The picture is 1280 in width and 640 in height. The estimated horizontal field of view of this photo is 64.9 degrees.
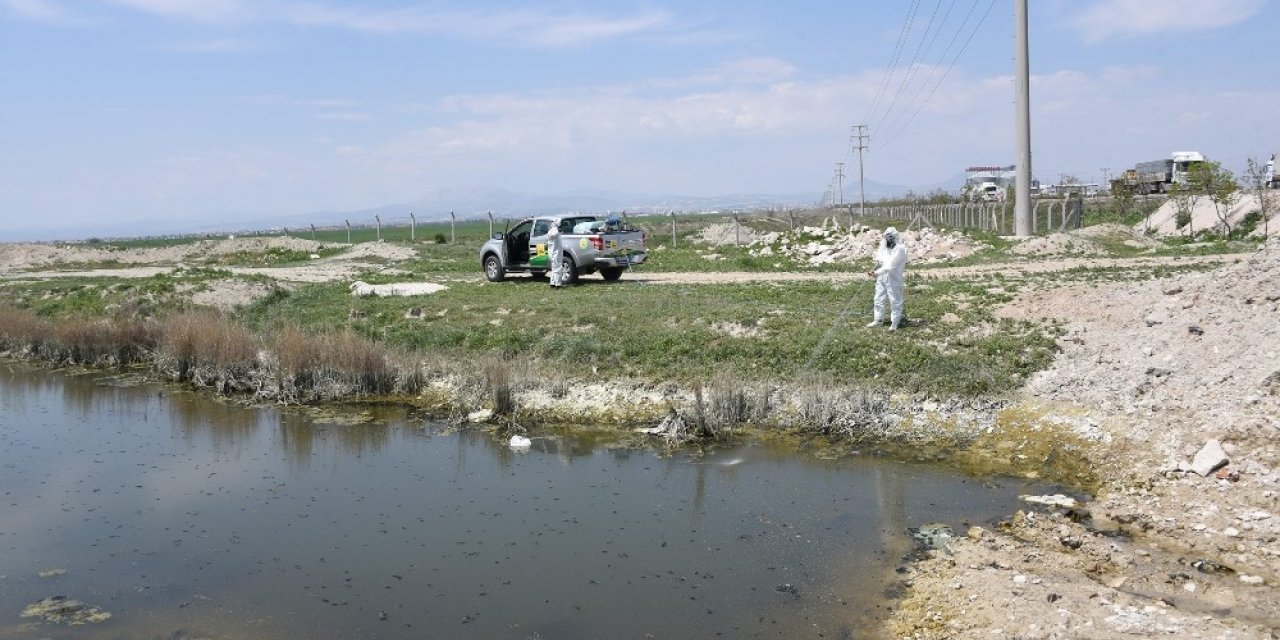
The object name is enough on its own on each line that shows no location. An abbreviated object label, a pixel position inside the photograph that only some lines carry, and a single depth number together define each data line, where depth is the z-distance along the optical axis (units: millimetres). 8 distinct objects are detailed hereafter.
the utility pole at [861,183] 70400
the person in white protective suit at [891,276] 15875
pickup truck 25281
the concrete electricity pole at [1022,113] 34306
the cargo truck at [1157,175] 58250
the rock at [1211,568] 8383
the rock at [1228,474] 10097
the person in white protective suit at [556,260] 25234
